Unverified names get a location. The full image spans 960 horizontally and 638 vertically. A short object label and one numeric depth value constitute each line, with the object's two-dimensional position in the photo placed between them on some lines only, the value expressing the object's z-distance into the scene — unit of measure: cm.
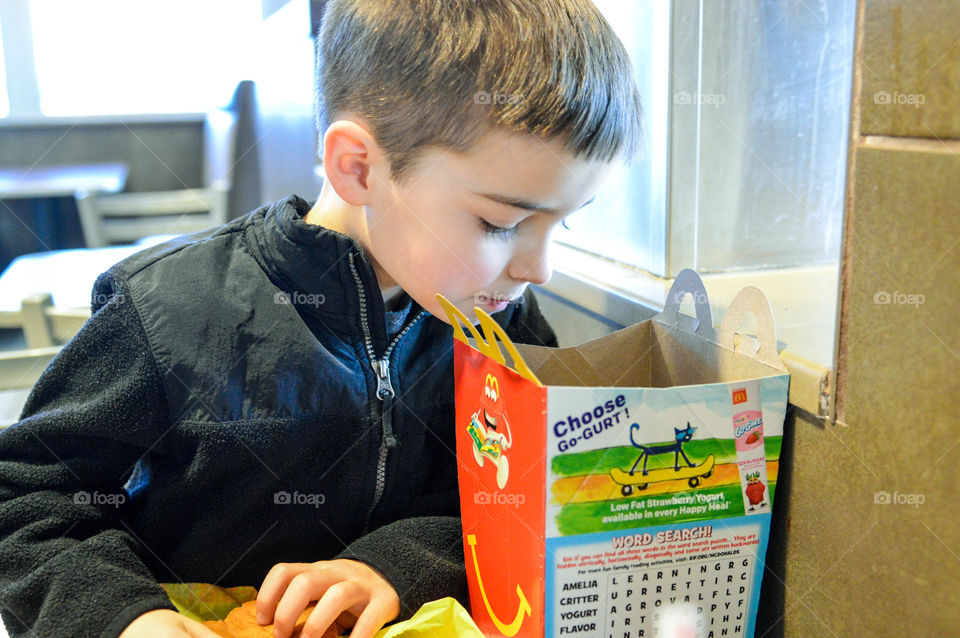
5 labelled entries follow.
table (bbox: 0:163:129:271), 298
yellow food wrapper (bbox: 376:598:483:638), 70
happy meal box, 60
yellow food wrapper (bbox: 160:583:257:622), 83
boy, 75
